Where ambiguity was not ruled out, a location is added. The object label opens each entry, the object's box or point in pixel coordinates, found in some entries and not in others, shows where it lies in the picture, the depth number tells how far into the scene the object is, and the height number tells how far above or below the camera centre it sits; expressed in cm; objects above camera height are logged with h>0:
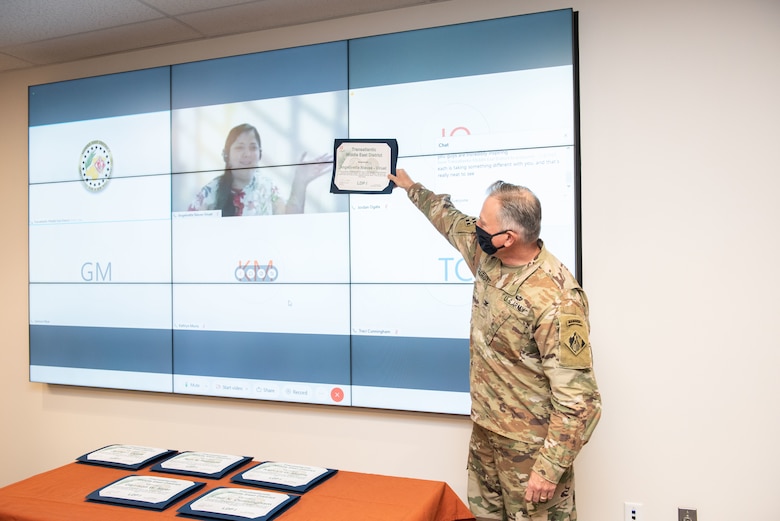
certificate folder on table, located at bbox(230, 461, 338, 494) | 180 -67
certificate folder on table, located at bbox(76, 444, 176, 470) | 201 -67
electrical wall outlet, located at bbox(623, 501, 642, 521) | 253 -107
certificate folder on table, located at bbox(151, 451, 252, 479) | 192 -66
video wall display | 267 +33
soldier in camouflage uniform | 181 -34
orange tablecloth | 163 -69
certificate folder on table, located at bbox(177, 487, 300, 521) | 159 -67
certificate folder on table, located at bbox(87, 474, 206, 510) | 168 -66
